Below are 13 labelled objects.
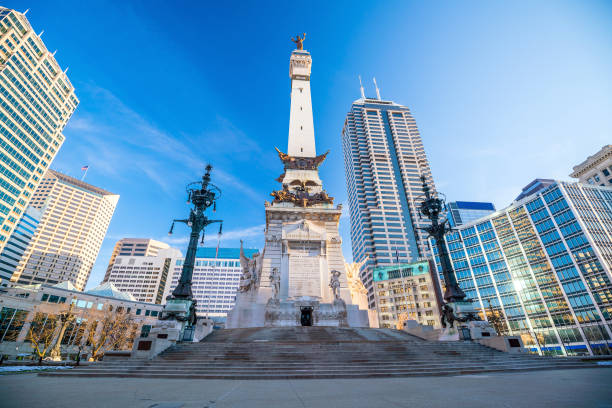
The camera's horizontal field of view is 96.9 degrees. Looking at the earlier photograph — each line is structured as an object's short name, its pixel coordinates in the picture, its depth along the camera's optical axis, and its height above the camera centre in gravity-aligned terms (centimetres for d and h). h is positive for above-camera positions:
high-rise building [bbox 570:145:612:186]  6906 +3860
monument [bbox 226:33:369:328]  2234 +554
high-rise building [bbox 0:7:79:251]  5906 +4889
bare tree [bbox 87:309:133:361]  3667 +88
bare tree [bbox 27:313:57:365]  4115 +188
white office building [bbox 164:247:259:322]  12975 +2406
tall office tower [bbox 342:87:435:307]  9500 +5631
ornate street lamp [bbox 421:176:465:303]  1642 +534
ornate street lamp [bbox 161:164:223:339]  1427 +453
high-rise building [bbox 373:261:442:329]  6906 +910
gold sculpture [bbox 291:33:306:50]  4847 +4730
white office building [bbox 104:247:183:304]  13350 +2762
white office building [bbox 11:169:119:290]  11756 +4555
